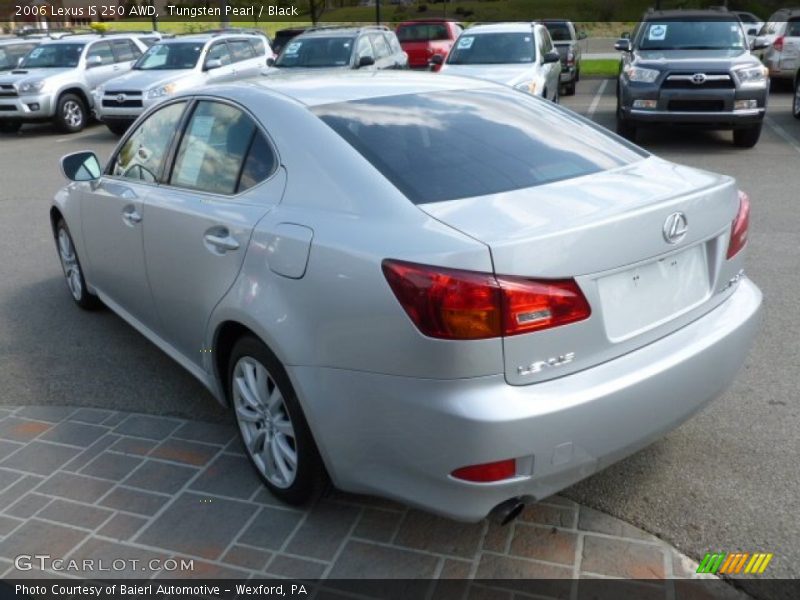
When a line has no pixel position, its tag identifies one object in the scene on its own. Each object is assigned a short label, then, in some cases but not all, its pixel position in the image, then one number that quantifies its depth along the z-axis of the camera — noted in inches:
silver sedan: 96.6
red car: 914.7
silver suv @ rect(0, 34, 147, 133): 606.2
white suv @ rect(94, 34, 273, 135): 564.1
